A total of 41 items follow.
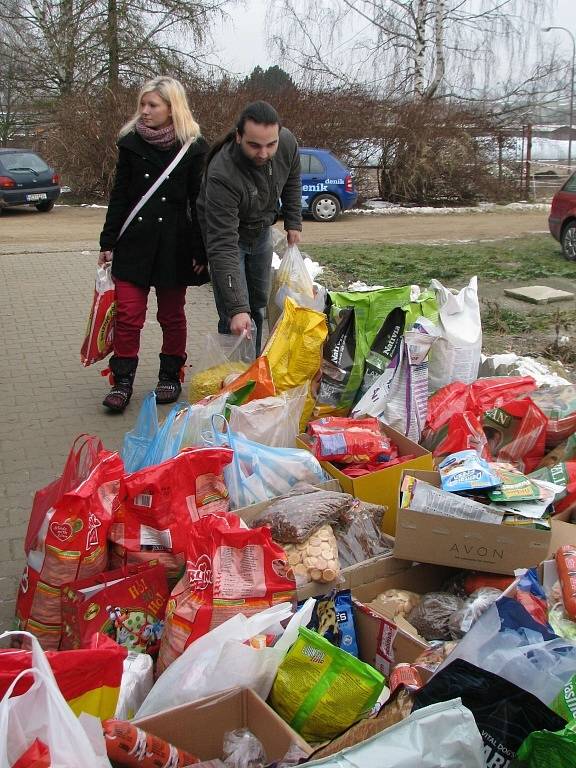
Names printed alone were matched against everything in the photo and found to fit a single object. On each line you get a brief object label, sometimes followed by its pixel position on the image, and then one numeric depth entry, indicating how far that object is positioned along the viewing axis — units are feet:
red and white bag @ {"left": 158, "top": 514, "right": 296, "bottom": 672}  8.18
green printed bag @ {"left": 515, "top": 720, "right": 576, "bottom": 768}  5.57
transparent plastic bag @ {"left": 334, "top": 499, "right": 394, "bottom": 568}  10.04
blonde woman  15.42
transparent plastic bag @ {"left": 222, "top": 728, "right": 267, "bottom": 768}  6.86
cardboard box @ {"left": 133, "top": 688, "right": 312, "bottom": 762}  6.91
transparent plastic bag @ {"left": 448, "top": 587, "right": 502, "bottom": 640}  8.63
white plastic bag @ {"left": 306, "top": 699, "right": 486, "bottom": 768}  5.45
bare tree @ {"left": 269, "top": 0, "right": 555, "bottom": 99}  88.12
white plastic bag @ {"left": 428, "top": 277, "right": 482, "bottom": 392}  14.14
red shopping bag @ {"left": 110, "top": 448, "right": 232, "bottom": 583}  9.42
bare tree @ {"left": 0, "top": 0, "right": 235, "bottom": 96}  80.23
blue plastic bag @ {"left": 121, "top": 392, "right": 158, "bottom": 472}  11.89
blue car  58.03
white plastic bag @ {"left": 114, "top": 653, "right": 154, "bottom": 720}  7.51
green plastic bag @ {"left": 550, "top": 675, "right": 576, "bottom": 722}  6.28
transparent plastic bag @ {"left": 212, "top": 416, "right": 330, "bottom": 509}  10.86
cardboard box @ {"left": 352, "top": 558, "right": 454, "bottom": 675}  8.38
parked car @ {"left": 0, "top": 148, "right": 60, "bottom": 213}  57.41
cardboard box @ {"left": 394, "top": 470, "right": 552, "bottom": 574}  9.07
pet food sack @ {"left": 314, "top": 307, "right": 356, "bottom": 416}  13.96
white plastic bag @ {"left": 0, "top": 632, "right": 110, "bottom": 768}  5.50
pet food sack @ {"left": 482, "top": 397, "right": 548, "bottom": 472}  12.28
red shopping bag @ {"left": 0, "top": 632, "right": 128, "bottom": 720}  6.28
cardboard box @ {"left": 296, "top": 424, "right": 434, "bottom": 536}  10.96
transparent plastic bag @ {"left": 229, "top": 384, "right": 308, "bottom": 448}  12.25
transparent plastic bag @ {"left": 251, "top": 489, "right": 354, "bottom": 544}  9.62
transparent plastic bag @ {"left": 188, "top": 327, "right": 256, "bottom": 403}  14.56
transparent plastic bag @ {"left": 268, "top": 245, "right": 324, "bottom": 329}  16.25
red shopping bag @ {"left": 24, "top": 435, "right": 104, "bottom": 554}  9.63
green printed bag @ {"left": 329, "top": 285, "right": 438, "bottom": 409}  13.85
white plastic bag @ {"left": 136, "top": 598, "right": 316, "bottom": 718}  7.24
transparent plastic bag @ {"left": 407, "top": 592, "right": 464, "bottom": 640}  8.86
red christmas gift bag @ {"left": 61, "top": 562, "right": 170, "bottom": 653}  8.59
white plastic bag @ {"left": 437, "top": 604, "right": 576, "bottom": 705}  6.69
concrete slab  28.04
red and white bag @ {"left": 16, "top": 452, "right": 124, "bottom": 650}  8.88
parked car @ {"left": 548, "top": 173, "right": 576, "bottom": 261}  37.24
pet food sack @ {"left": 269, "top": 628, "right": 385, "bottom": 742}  7.16
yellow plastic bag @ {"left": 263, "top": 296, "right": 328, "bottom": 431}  13.84
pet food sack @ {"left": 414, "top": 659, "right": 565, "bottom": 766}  6.11
